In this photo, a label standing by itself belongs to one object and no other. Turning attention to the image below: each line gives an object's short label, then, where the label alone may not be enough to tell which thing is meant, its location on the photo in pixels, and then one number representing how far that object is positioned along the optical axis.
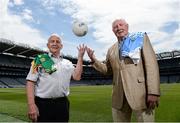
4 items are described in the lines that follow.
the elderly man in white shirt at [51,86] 1.82
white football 2.02
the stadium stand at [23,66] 33.59
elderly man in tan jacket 1.72
